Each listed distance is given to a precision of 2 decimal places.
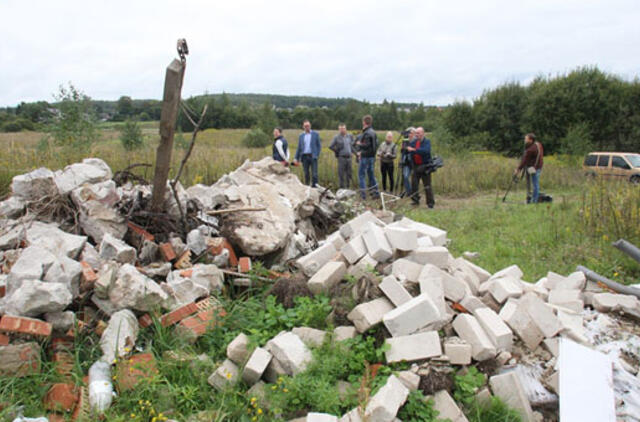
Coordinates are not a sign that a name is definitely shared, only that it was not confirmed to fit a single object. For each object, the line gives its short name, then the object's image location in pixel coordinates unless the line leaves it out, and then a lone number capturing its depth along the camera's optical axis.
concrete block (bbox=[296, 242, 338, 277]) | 4.64
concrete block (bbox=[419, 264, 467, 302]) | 3.97
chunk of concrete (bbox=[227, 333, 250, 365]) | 3.42
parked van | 16.61
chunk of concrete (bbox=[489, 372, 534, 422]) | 3.06
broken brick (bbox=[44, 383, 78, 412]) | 3.00
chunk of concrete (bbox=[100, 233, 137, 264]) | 4.18
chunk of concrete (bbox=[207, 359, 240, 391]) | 3.25
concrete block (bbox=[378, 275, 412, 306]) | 3.67
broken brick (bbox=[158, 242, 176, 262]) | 4.60
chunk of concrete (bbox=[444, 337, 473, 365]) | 3.29
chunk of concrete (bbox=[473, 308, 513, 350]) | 3.46
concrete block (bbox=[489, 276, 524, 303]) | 4.16
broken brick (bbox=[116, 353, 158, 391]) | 3.19
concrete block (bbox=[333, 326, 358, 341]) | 3.54
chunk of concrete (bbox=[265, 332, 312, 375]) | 3.25
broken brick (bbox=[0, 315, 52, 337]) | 3.12
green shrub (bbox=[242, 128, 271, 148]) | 29.38
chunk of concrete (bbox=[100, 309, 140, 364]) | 3.37
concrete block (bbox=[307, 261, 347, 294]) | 4.11
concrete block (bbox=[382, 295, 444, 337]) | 3.42
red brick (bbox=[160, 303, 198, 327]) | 3.73
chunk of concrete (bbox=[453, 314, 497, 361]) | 3.33
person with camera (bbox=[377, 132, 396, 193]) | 11.41
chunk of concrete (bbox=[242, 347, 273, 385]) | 3.24
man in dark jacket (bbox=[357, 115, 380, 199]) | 10.97
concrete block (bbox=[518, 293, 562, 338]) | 3.62
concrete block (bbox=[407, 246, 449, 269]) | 4.46
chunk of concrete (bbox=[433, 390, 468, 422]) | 2.96
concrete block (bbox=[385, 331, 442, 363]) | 3.23
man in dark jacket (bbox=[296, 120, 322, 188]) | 11.50
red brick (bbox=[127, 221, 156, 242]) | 4.73
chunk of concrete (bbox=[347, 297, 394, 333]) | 3.54
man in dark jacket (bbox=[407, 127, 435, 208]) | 10.51
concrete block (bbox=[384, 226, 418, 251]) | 4.53
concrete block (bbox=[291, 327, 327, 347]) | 3.49
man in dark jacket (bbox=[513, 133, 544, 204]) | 11.55
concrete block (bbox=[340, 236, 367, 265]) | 4.47
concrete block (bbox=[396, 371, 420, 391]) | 3.07
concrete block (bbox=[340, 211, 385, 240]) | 5.27
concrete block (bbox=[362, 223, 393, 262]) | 4.43
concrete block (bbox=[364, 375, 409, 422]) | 2.80
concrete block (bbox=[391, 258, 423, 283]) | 4.05
